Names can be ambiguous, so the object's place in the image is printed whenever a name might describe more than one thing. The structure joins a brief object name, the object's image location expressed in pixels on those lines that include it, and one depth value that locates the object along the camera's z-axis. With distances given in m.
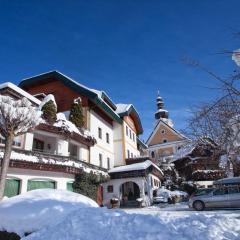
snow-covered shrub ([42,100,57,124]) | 23.62
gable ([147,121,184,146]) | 61.92
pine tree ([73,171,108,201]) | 24.31
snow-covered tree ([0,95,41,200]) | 14.63
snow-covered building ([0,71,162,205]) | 20.48
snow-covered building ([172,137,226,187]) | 42.66
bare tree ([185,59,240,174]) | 6.73
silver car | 19.55
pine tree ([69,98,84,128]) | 27.23
